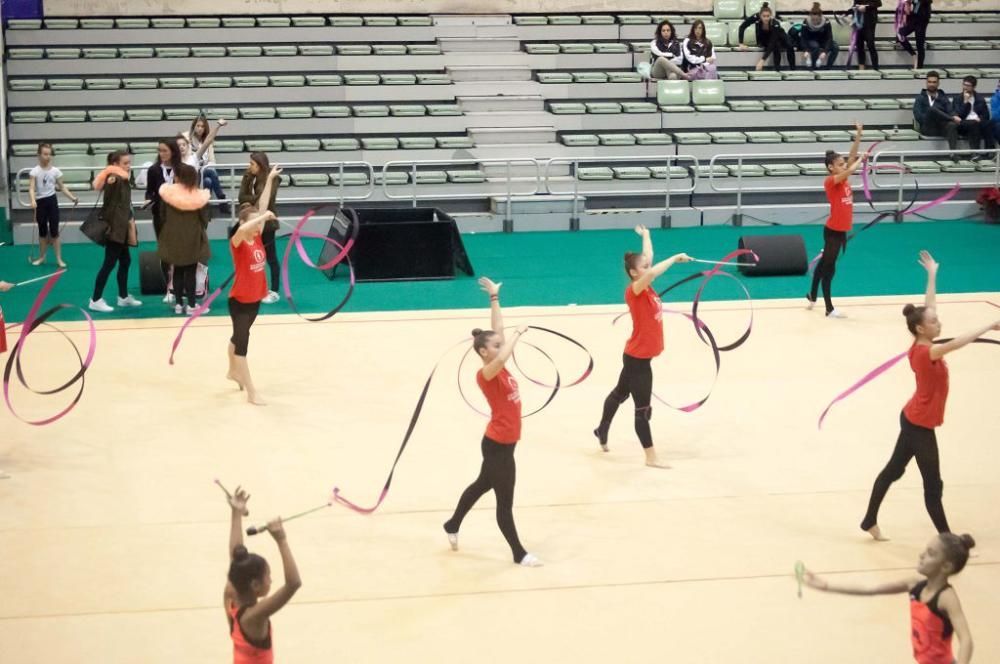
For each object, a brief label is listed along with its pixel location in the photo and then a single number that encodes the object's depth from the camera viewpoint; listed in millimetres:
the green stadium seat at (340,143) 20156
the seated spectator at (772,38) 22688
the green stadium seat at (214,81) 20884
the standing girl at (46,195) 14914
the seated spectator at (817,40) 22750
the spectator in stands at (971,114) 20609
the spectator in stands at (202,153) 13234
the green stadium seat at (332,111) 20750
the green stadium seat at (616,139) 20688
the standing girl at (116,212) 12570
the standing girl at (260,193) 11750
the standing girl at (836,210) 12172
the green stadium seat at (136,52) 21266
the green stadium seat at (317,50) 21938
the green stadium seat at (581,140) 20703
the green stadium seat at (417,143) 20328
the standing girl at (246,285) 9570
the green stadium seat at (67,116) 20047
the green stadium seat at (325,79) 21328
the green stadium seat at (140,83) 20594
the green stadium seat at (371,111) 20906
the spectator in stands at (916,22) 22750
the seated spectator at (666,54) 21625
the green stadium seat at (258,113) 20422
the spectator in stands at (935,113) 20688
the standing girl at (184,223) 11728
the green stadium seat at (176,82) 20719
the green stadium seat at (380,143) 20250
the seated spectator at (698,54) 21547
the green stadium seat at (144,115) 20062
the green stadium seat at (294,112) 20594
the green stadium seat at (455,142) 20453
